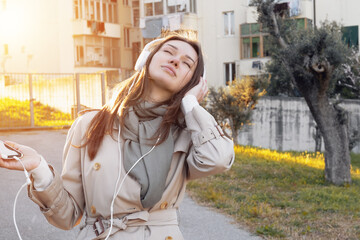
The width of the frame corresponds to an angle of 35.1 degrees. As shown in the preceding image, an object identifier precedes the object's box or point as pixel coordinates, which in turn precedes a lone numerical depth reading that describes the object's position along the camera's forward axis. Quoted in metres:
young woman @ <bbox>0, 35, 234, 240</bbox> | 2.52
